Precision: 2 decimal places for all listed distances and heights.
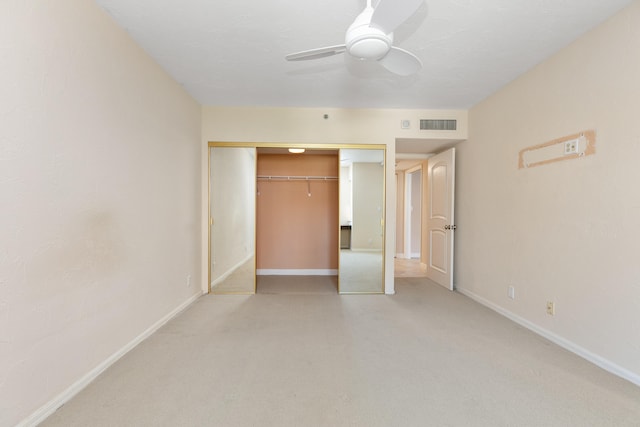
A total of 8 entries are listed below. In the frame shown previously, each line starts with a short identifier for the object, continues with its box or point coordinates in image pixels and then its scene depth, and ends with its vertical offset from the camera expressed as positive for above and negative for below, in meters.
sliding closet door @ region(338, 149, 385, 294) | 3.83 -0.16
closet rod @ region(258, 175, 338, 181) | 4.88 +0.54
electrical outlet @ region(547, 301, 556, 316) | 2.40 -0.86
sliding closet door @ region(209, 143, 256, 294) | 3.79 -0.15
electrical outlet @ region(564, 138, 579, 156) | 2.21 +0.52
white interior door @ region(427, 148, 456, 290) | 3.95 -0.12
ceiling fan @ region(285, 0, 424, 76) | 1.37 +0.98
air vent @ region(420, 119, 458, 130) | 3.76 +1.16
